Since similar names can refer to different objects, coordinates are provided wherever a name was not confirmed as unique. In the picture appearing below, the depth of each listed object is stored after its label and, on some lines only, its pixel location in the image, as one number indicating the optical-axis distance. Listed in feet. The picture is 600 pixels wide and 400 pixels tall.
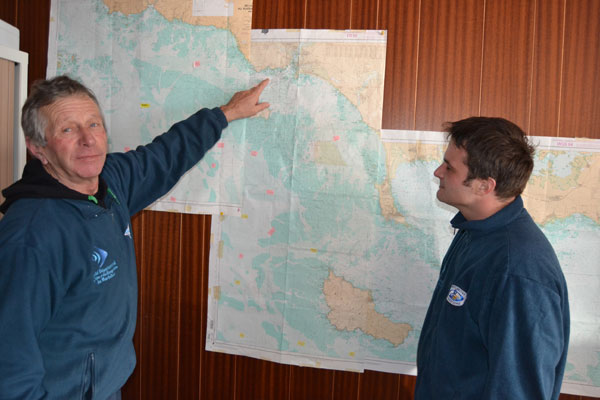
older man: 3.43
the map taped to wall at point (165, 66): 6.11
